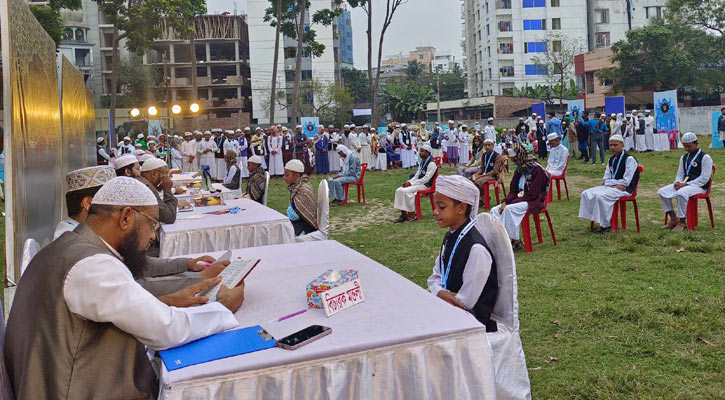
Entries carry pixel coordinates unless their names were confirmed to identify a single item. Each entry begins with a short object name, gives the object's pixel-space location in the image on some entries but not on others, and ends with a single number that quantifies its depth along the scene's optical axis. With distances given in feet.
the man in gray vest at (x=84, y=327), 6.51
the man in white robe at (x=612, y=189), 25.14
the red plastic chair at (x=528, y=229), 23.69
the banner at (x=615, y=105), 74.28
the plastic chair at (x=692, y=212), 24.64
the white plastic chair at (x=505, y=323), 9.59
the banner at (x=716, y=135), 65.66
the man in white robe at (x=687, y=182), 24.47
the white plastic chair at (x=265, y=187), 25.74
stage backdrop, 13.74
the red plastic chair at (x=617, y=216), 25.98
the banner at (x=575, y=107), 79.35
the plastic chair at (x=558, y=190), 35.58
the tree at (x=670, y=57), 110.22
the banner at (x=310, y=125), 77.74
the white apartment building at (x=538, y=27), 175.22
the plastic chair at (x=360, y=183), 39.42
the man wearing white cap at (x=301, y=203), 20.08
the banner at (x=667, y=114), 70.44
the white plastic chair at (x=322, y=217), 19.48
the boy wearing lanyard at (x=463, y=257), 10.00
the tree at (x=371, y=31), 93.25
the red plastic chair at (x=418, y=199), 32.86
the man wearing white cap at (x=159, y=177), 19.35
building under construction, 155.53
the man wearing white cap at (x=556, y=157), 35.27
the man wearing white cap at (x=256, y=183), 25.76
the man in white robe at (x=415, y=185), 32.53
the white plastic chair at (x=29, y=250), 10.81
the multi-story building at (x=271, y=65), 159.63
